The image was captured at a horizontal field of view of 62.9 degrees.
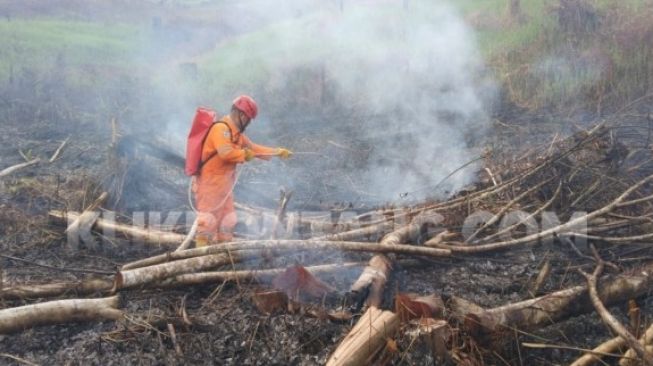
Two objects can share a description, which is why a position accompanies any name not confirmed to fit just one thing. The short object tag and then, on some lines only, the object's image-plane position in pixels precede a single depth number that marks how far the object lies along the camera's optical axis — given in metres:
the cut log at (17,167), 7.29
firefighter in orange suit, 5.28
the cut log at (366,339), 3.18
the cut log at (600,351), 3.22
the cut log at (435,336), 3.22
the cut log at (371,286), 4.06
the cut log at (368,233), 5.16
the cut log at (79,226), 5.69
